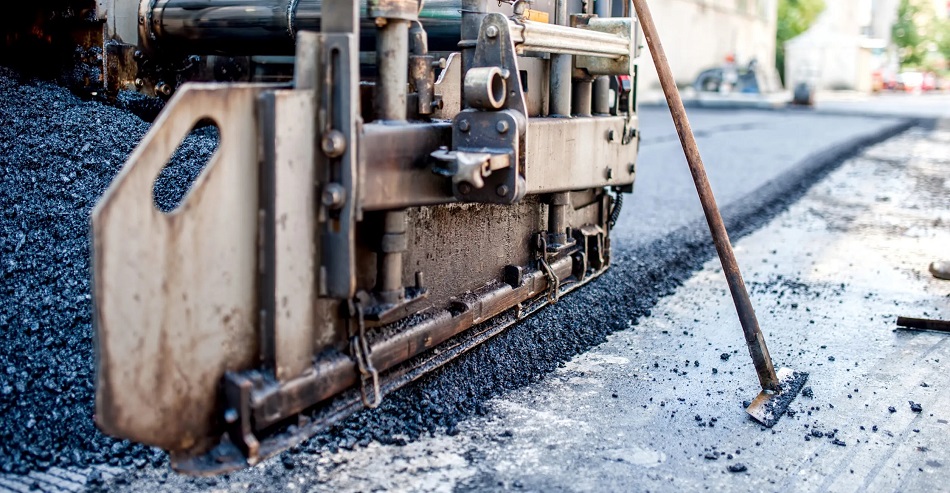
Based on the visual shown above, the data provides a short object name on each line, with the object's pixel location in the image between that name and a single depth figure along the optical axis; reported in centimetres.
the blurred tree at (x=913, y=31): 5709
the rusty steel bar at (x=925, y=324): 439
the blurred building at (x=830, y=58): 3562
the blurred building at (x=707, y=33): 2573
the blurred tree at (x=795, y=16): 4406
